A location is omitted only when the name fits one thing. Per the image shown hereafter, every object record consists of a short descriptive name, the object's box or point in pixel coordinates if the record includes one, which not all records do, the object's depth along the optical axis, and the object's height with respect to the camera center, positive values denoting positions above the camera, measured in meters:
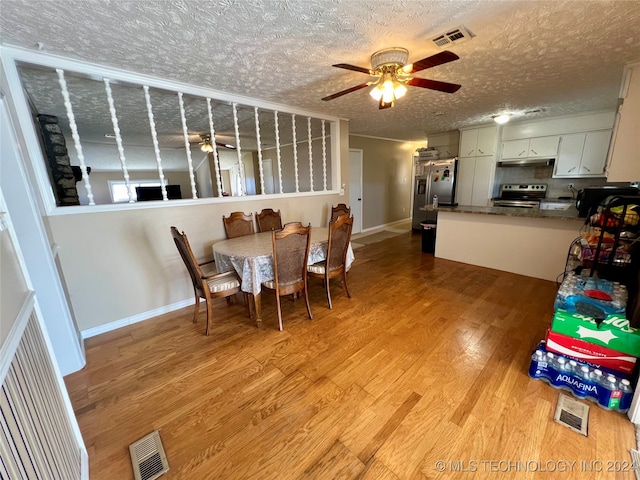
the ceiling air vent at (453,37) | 1.84 +1.01
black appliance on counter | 2.66 -0.26
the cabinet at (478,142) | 5.03 +0.67
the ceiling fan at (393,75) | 2.06 +0.82
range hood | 4.74 +0.22
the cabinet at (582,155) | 4.22 +0.29
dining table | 2.30 -0.69
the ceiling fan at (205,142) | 4.91 +0.80
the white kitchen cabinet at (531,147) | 4.63 +0.48
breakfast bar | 3.16 -0.85
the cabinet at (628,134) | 2.32 +0.33
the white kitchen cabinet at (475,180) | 5.15 -0.09
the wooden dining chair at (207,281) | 2.15 -0.87
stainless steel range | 4.91 -0.40
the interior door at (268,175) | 6.89 +0.20
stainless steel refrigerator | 5.59 -0.18
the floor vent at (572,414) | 1.41 -1.35
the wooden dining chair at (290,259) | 2.20 -0.68
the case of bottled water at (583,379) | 1.48 -1.23
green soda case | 1.49 -0.94
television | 6.56 -0.16
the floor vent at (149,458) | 1.25 -1.35
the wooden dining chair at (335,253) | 2.57 -0.76
